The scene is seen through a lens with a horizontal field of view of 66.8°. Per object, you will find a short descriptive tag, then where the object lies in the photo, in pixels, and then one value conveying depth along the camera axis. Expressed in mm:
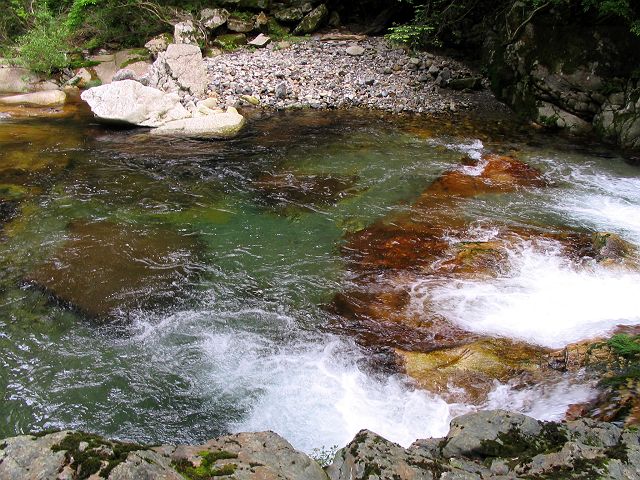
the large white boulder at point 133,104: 12891
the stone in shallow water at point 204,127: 12820
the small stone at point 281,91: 15469
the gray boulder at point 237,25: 19562
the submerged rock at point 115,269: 6543
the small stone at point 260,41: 19133
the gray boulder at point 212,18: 19016
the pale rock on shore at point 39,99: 15380
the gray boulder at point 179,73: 14766
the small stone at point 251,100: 15289
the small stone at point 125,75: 15913
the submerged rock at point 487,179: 9734
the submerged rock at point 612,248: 7148
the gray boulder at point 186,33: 18094
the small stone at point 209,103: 14250
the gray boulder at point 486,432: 3459
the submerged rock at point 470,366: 5164
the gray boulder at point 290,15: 20000
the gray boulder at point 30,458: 2520
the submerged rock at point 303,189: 9352
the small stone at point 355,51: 18016
